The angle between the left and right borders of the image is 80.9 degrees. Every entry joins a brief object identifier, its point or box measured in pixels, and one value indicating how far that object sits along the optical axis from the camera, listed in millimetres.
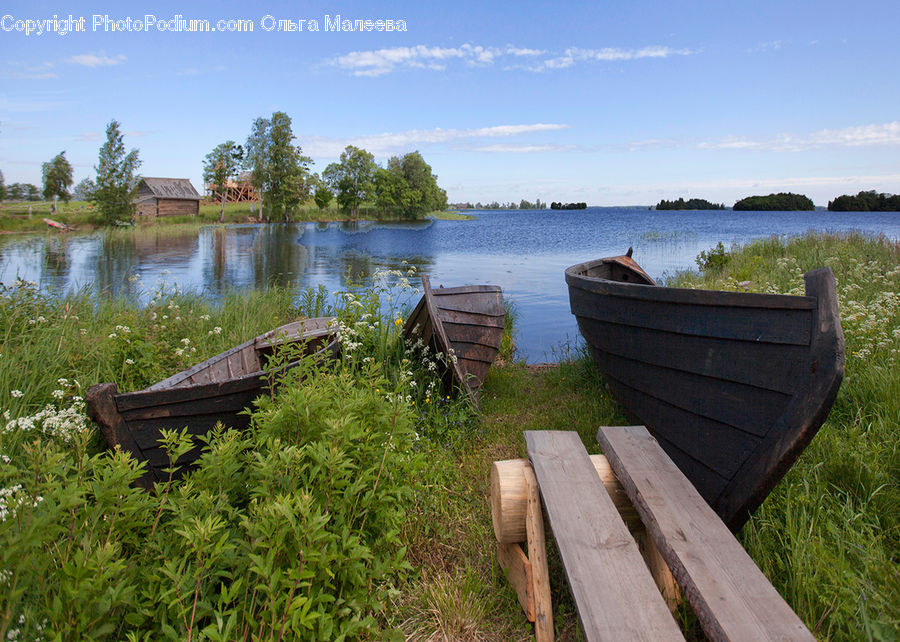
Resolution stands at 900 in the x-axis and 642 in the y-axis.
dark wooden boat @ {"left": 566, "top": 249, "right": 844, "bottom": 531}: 2760
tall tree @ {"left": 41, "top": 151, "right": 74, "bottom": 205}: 53906
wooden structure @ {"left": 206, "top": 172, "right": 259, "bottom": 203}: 65769
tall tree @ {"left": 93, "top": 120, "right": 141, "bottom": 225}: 43688
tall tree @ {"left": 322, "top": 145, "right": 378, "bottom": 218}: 70500
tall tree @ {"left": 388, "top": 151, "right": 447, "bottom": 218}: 73062
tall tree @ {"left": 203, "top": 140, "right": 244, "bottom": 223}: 61406
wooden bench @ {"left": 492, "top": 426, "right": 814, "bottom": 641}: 1771
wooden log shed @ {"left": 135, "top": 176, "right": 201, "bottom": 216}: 50906
